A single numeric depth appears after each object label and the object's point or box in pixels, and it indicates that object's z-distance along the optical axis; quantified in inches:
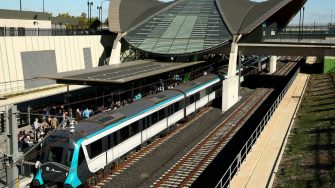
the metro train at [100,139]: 789.9
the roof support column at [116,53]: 2095.2
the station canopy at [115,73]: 1344.7
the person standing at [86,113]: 1216.5
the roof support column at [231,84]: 1707.7
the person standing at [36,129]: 1083.4
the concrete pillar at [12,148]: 652.7
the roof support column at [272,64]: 2939.0
